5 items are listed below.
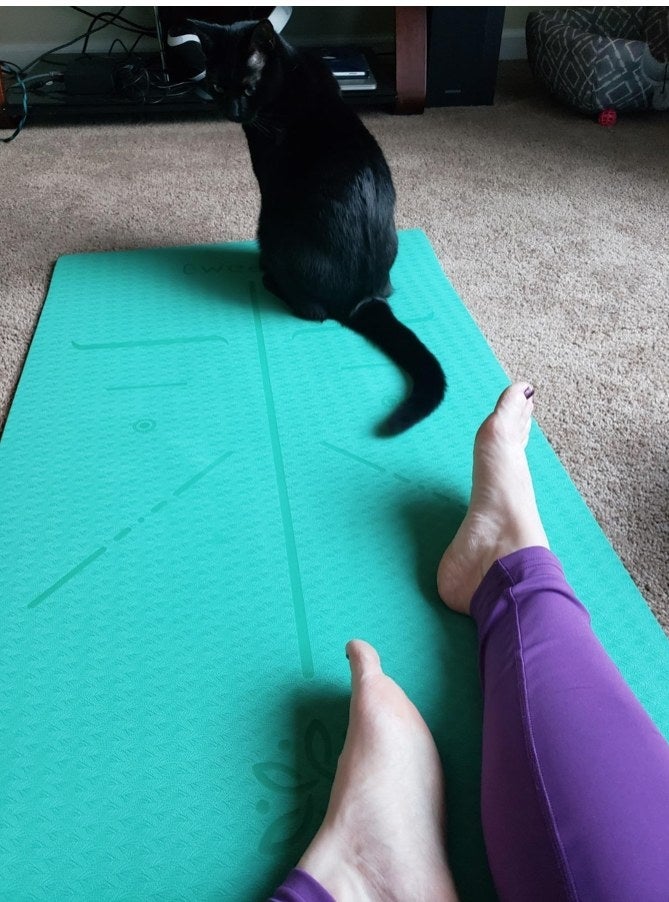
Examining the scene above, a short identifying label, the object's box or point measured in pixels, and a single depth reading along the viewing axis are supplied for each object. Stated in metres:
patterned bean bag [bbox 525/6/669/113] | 1.92
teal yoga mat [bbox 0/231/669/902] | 0.71
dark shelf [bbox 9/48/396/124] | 2.08
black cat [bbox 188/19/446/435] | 1.23
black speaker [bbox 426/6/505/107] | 2.05
